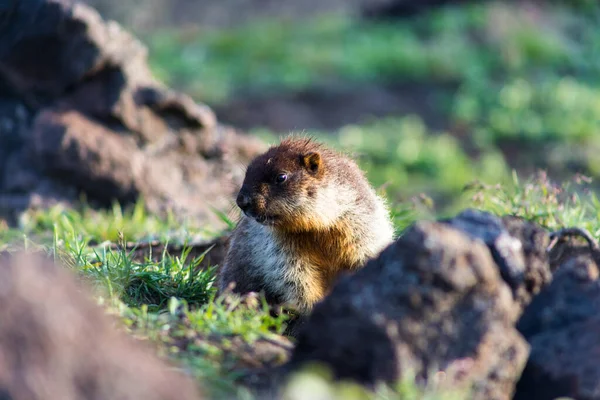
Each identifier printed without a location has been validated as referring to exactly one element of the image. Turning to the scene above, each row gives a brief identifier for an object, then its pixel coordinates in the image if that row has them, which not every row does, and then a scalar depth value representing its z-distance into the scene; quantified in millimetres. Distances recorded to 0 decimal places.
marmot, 9320
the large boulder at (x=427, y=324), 6223
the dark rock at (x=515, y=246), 6953
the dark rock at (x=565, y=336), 6344
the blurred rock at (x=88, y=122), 14312
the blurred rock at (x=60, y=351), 5074
